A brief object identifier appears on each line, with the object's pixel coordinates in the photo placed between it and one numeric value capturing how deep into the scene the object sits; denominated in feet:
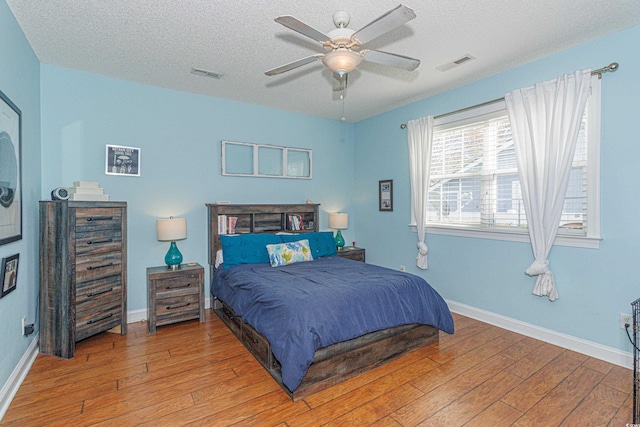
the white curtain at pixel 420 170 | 13.51
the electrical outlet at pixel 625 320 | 8.52
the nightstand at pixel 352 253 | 15.61
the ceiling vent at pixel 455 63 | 10.09
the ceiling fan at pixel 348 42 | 5.78
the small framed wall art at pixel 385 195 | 15.57
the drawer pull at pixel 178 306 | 11.38
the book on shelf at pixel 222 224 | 13.35
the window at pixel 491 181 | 9.16
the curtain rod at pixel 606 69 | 8.64
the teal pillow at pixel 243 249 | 12.06
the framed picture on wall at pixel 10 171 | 6.93
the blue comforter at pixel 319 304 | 7.29
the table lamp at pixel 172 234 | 11.60
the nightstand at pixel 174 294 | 11.09
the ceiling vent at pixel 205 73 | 10.95
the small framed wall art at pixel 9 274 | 6.94
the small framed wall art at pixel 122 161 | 11.57
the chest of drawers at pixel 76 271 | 9.01
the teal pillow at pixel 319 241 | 13.60
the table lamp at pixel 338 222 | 16.05
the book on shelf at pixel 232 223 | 13.61
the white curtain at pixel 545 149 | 9.28
